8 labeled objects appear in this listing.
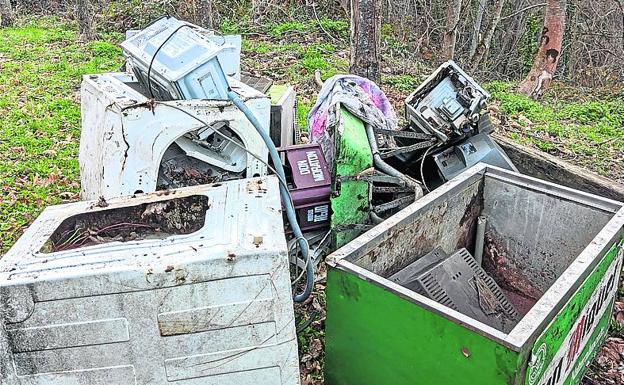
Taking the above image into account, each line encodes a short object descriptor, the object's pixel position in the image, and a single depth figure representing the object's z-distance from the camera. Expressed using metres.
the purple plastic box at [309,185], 3.65
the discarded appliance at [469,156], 4.11
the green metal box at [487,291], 2.10
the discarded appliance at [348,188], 3.71
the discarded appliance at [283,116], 4.07
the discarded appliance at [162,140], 3.15
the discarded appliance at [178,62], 3.28
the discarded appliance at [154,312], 2.11
